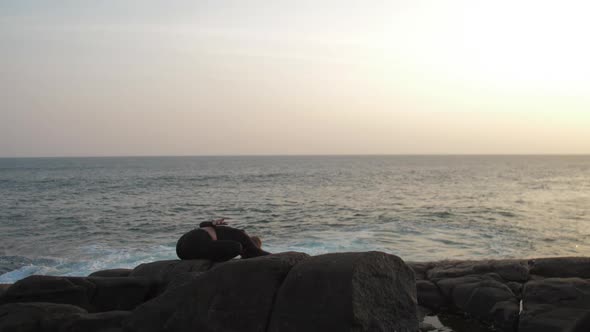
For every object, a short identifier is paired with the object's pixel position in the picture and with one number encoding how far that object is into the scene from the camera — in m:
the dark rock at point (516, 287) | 8.05
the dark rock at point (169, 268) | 8.88
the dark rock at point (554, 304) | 6.61
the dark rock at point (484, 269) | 8.93
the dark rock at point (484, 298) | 7.36
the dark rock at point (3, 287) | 8.75
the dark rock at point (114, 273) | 9.85
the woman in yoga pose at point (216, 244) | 9.06
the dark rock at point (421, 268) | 9.77
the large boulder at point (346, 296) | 5.74
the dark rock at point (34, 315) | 6.83
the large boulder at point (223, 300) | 6.18
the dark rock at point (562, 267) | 8.89
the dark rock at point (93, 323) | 6.72
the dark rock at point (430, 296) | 8.45
